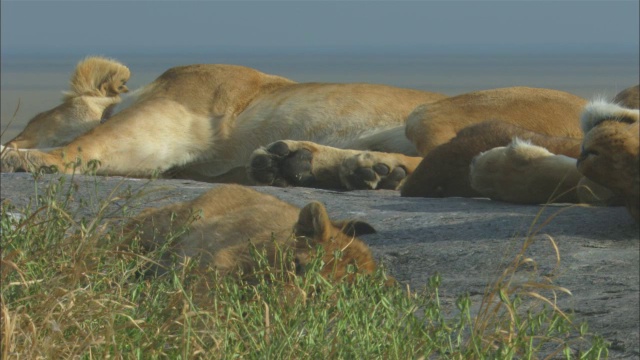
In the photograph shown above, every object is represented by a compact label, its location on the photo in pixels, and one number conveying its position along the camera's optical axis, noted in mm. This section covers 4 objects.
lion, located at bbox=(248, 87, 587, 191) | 12297
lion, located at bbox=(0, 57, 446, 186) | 14852
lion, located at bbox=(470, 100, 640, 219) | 7812
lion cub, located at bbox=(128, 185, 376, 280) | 6609
